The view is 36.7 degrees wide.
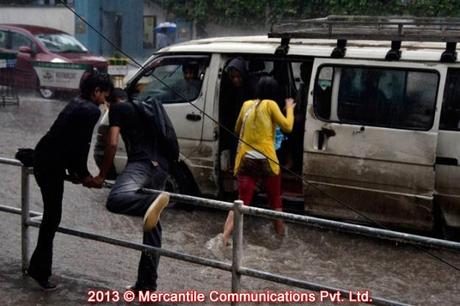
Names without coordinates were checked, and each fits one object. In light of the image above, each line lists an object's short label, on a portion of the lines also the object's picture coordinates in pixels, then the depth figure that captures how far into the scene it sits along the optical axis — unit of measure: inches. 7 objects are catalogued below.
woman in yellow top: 254.8
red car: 666.2
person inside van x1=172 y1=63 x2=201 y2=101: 291.9
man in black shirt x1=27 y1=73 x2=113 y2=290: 179.2
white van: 247.4
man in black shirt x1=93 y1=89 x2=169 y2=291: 179.3
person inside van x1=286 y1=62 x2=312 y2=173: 289.4
